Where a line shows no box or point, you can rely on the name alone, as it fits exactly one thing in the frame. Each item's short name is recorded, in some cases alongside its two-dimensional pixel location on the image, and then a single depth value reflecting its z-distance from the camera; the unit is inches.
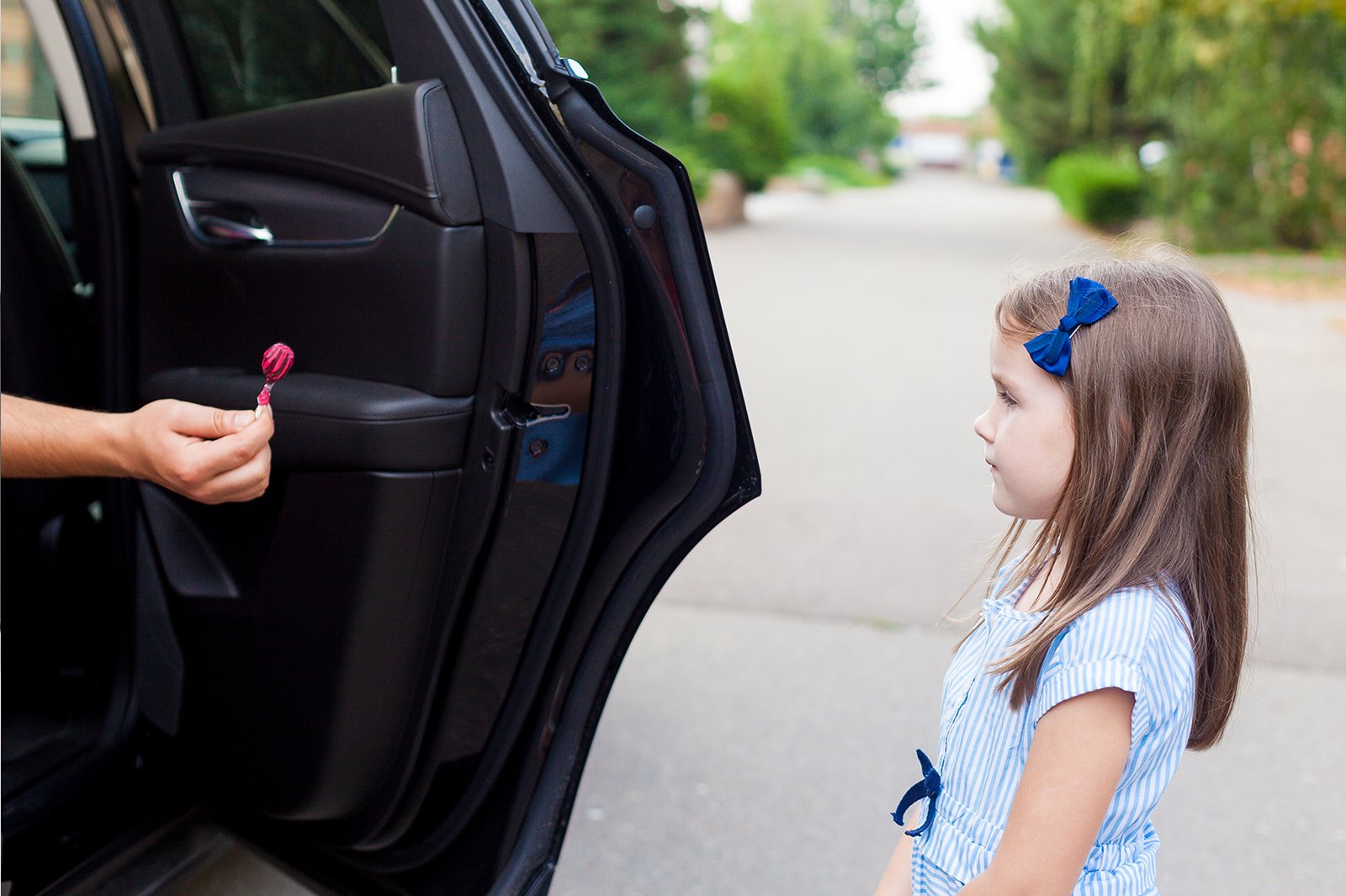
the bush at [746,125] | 742.5
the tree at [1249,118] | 545.3
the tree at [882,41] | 2637.8
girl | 48.3
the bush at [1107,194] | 788.6
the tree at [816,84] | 1835.6
